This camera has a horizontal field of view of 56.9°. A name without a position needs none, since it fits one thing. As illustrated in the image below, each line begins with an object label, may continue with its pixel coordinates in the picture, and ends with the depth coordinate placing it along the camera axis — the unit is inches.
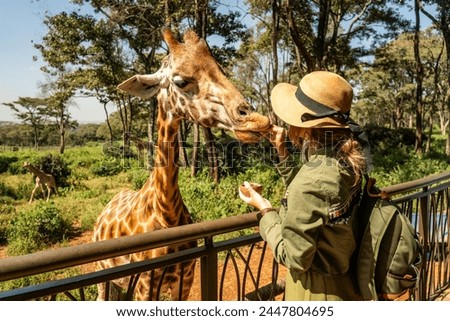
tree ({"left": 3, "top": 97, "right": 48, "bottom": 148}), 1775.3
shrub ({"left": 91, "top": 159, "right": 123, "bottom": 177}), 828.6
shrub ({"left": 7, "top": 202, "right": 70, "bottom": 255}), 368.2
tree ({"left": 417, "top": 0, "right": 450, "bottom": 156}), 740.6
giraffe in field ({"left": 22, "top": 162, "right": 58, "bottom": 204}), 579.5
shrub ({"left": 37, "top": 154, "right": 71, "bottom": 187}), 676.1
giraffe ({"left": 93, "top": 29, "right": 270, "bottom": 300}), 116.6
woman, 60.5
